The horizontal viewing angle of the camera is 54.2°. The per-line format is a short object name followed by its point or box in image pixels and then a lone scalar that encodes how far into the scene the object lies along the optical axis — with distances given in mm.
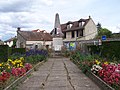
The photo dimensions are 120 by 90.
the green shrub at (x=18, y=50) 15945
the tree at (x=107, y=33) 29076
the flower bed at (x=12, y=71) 3706
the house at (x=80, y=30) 27205
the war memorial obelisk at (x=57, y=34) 21093
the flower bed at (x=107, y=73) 3697
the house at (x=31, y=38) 30190
